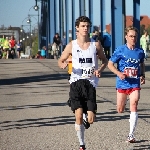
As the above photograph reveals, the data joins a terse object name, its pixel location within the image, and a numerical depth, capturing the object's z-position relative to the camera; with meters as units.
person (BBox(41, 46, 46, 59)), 60.79
